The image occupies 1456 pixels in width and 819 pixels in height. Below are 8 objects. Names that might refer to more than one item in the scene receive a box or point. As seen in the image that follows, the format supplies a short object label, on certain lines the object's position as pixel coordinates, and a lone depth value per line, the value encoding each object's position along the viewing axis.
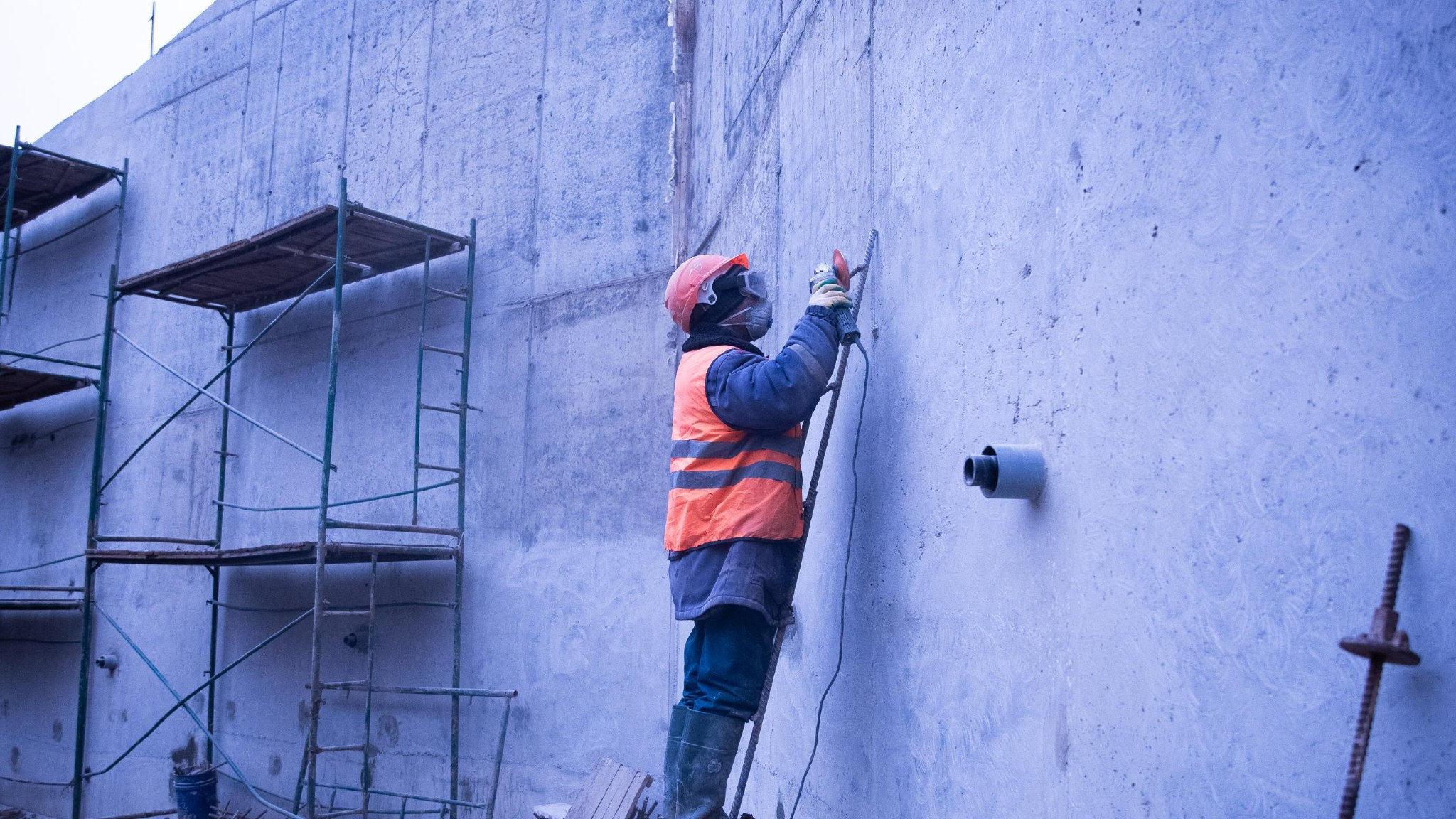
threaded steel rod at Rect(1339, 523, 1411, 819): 1.16
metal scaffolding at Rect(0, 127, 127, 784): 8.45
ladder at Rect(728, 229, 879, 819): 2.91
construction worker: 2.79
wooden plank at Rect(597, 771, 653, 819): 4.47
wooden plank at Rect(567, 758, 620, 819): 4.66
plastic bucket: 6.54
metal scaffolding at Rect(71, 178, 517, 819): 5.99
